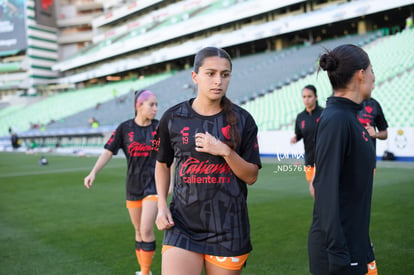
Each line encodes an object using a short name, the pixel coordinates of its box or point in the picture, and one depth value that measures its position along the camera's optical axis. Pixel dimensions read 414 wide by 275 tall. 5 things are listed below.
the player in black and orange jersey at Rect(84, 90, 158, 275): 4.99
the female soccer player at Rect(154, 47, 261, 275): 2.81
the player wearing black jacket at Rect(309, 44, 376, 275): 2.20
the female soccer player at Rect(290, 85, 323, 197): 6.98
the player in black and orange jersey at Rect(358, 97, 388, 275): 6.00
